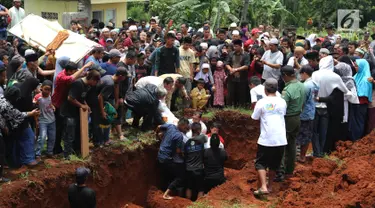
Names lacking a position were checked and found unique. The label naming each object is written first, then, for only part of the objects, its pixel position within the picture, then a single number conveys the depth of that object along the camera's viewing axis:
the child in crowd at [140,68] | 14.55
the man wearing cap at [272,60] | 14.49
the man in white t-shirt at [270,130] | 10.34
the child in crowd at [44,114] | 10.93
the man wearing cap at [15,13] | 17.48
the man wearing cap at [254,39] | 16.94
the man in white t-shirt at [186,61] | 15.02
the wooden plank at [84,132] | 11.02
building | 23.73
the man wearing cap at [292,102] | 11.00
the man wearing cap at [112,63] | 12.55
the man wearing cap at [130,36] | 16.55
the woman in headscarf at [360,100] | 14.12
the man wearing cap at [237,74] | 15.41
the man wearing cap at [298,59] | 14.14
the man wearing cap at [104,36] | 16.05
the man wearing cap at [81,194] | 9.34
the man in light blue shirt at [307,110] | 11.87
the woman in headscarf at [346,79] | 13.50
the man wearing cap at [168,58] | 14.48
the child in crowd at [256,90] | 12.95
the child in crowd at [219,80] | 15.68
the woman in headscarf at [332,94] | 12.57
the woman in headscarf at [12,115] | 9.89
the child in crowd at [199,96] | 15.09
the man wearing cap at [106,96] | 11.56
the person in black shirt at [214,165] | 12.78
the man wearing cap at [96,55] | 12.57
